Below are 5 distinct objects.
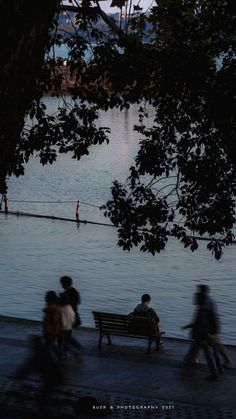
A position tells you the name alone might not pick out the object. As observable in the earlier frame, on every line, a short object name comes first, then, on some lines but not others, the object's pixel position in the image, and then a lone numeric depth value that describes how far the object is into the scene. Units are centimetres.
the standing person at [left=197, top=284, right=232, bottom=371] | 1625
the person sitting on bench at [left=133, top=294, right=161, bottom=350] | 1888
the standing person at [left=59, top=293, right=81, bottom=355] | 1597
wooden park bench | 1844
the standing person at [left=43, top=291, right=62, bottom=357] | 1534
